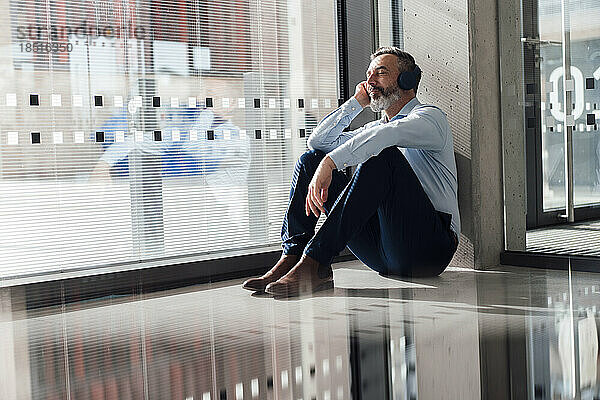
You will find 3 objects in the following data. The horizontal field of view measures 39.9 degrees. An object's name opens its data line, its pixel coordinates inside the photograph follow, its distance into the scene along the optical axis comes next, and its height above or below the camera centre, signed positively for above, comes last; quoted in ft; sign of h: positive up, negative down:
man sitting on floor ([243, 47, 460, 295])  10.16 -0.28
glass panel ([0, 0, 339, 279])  10.73 +0.82
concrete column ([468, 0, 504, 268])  12.34 +0.48
